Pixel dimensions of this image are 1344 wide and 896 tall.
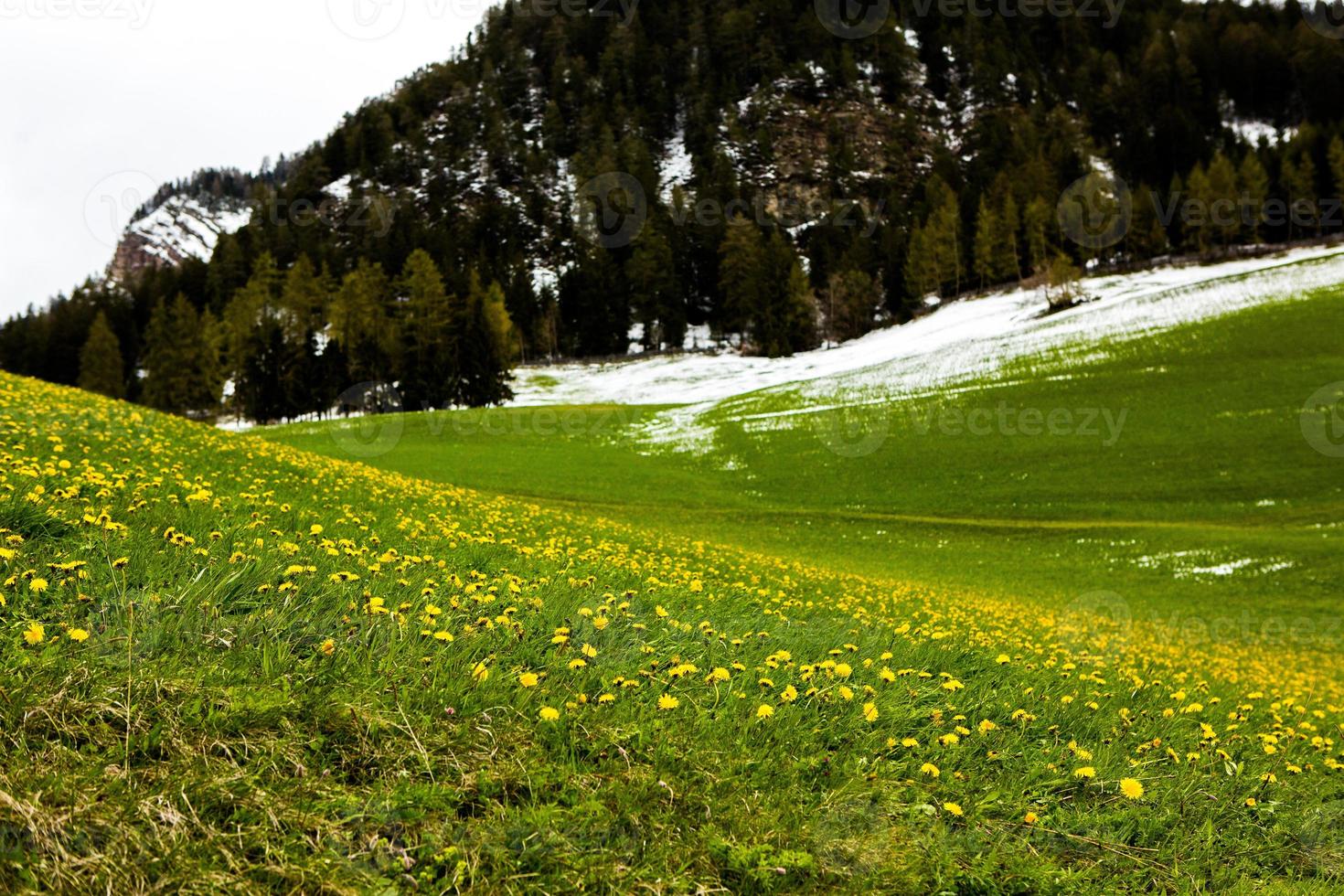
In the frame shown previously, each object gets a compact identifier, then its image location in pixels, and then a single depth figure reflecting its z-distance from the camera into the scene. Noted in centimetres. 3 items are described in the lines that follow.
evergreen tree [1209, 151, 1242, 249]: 8238
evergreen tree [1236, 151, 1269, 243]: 8281
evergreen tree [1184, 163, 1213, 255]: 8288
